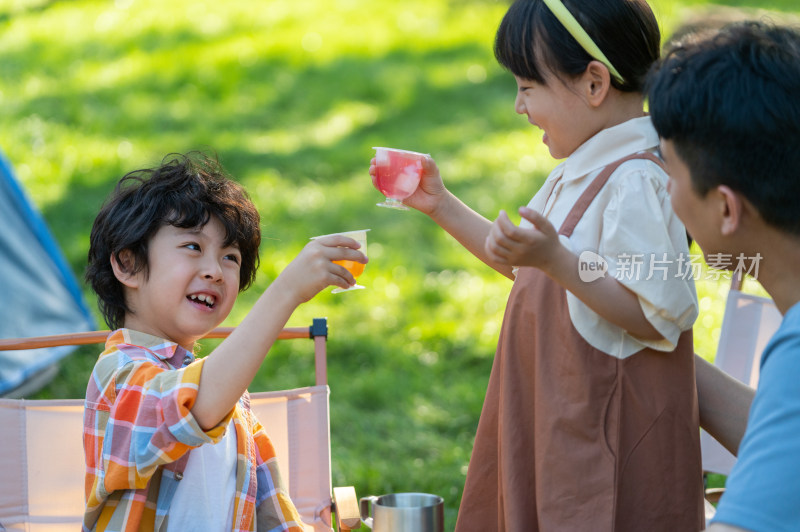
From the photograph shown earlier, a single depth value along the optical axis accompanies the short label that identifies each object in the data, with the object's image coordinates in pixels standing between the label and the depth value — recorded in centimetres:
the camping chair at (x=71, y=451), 519
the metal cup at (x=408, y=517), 419
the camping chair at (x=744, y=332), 638
